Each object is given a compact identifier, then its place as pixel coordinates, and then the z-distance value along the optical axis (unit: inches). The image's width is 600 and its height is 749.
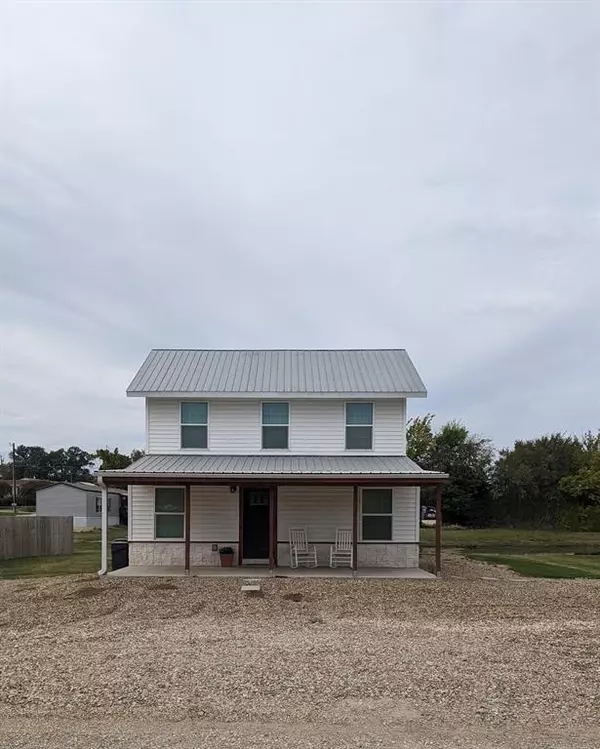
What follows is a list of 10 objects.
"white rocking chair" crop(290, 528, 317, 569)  696.4
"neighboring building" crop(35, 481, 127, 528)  1900.8
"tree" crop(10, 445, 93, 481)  4507.9
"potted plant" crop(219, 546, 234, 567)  693.9
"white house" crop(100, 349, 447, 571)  710.5
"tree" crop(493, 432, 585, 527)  1592.0
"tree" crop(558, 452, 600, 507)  1466.5
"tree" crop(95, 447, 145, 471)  1851.6
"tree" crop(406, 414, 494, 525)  1641.2
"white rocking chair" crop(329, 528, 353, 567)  695.1
